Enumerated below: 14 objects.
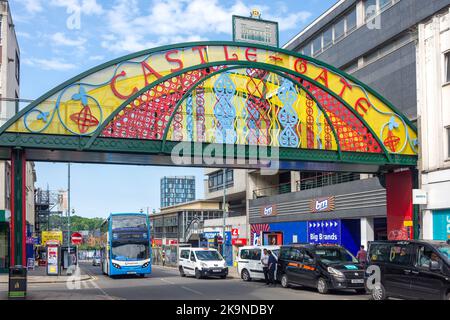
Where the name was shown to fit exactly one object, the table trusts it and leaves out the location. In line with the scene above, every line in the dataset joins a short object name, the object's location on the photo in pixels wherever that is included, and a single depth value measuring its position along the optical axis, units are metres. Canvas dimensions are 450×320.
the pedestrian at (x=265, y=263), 26.00
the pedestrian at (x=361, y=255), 26.45
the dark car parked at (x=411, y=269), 15.58
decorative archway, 21.19
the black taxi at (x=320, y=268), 20.84
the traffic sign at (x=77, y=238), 40.16
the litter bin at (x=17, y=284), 18.23
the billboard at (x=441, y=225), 23.38
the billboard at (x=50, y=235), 59.69
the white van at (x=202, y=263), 32.31
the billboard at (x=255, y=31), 24.90
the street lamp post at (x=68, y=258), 46.05
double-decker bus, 32.38
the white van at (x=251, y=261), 28.58
